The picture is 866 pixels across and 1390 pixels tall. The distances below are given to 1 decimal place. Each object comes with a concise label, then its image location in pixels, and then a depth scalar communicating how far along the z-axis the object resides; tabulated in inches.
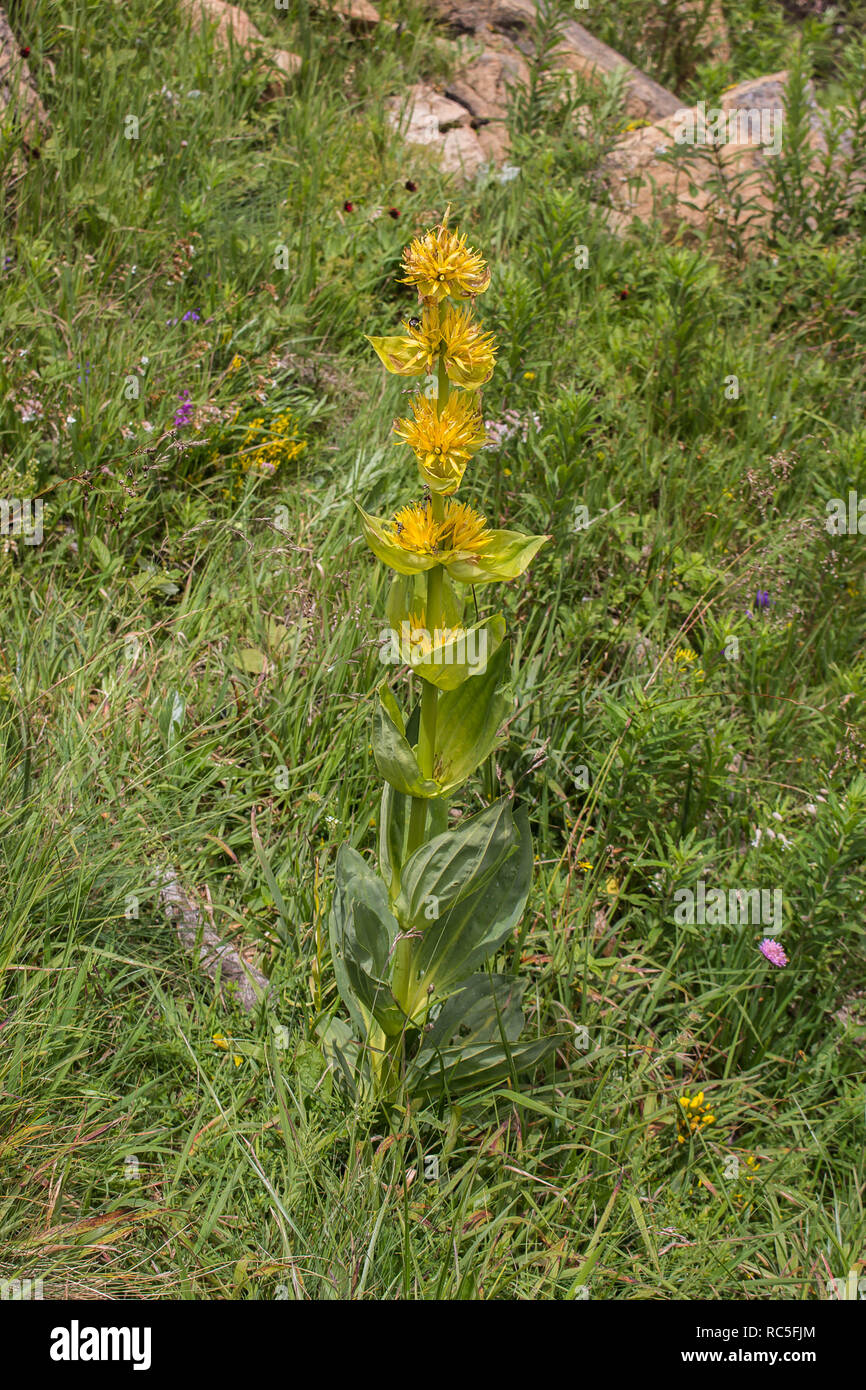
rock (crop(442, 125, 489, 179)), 210.4
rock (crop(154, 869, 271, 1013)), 99.8
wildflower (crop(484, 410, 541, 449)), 138.3
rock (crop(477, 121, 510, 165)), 216.1
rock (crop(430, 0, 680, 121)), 243.0
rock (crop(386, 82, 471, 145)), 216.1
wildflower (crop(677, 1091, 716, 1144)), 95.7
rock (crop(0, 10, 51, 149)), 165.3
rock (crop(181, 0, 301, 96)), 200.8
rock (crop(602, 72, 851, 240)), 203.3
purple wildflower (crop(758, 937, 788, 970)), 105.0
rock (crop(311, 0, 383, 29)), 225.0
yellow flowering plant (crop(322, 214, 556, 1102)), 75.0
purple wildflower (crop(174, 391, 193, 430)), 137.5
